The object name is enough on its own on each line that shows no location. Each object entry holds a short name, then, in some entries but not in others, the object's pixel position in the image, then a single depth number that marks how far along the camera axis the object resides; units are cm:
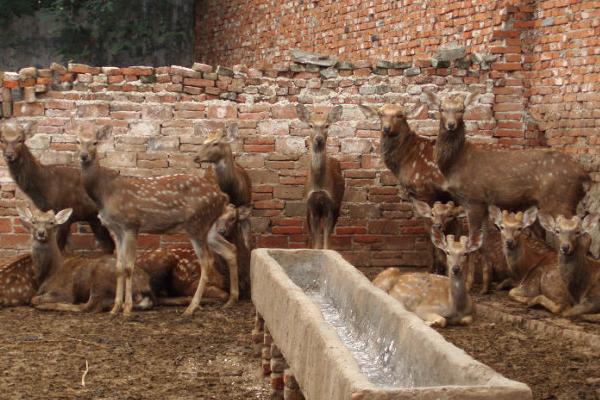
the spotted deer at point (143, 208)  972
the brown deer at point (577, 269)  913
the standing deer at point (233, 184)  1058
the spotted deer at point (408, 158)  1100
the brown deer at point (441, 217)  1034
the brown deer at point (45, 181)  1030
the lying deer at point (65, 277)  980
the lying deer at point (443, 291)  887
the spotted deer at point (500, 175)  1038
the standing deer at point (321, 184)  1080
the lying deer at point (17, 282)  999
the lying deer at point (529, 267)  957
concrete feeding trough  414
